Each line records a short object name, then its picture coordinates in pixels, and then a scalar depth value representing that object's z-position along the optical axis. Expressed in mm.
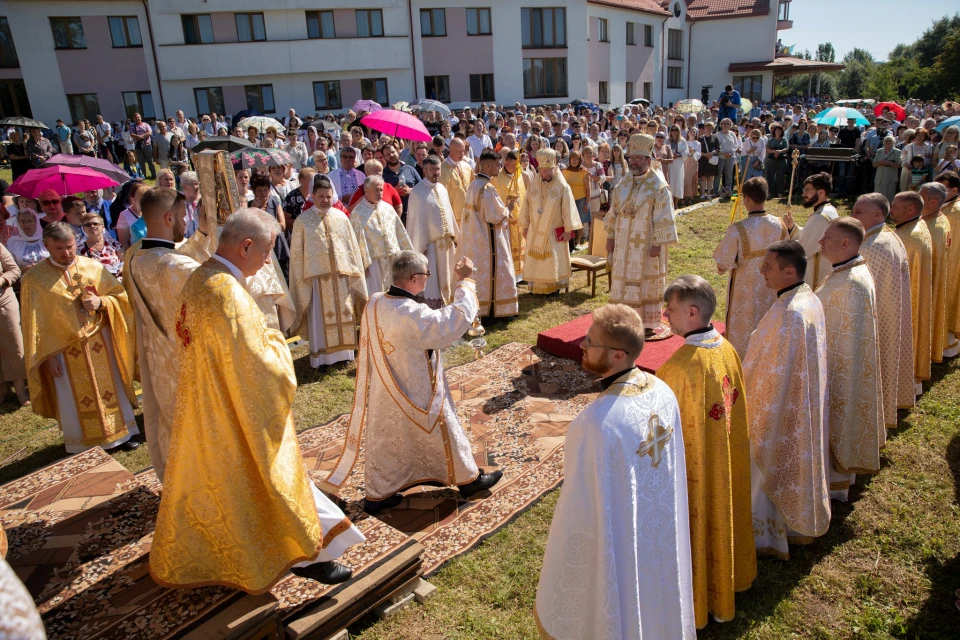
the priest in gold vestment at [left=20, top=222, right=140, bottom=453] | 5988
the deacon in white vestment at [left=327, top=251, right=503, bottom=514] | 4488
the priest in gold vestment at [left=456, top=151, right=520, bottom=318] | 9344
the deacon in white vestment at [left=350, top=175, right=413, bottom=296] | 8203
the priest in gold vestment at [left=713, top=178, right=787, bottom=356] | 6480
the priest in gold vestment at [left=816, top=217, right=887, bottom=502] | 4555
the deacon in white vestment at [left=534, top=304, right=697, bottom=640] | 2787
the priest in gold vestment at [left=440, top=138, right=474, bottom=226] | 10070
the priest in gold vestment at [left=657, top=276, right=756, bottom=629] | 3301
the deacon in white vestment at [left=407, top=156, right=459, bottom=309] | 8719
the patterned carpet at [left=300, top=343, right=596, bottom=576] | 4812
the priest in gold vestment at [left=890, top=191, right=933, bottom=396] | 6090
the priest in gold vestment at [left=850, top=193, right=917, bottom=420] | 5340
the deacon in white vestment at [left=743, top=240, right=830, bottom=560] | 3906
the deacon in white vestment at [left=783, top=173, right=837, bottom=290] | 6371
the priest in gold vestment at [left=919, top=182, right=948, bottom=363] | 6594
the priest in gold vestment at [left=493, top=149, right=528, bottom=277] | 10477
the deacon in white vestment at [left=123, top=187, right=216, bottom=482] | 4262
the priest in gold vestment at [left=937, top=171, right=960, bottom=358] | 7113
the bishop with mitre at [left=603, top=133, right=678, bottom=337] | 8008
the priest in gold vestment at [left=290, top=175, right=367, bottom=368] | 7703
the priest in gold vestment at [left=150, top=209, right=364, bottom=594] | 3176
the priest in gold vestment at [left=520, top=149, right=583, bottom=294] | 10008
